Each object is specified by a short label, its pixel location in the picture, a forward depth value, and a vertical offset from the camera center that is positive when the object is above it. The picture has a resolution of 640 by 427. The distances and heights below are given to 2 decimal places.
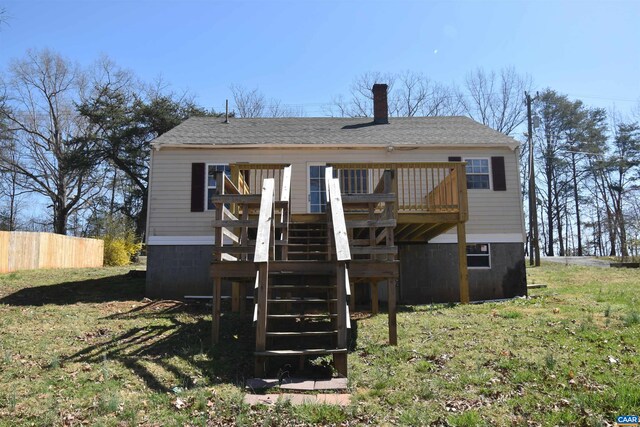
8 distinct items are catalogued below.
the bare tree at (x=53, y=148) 31.20 +7.71
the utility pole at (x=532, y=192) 23.02 +3.33
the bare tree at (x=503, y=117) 32.31 +9.93
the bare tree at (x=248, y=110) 32.41 +10.52
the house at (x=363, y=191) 13.00 +1.70
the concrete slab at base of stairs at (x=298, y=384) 4.78 -1.32
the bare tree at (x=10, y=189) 30.31 +5.16
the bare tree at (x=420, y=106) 31.66 +10.36
